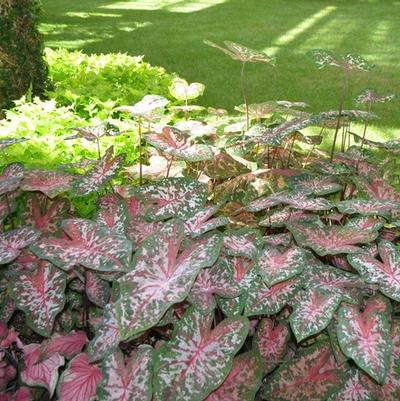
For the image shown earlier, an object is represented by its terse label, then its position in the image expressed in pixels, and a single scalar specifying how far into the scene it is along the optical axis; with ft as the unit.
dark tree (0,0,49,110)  13.78
